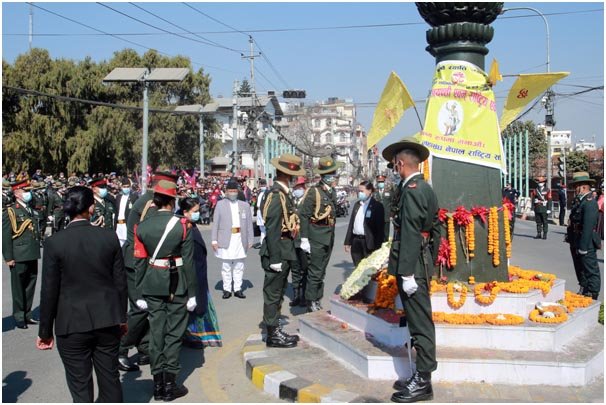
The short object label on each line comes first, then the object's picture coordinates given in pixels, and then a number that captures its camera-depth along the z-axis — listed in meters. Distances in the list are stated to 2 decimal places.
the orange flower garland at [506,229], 6.75
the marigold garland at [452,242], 6.54
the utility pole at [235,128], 29.41
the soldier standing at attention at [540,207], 18.86
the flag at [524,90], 6.74
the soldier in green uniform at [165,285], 5.23
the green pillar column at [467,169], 6.62
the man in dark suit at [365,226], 9.45
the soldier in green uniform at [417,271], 4.74
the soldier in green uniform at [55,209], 16.19
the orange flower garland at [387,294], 6.25
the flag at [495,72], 6.66
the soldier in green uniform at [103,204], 10.94
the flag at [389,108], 7.07
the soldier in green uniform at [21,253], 7.82
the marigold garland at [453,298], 5.93
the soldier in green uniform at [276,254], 6.48
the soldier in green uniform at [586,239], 8.55
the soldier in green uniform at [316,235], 8.65
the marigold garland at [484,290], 5.91
